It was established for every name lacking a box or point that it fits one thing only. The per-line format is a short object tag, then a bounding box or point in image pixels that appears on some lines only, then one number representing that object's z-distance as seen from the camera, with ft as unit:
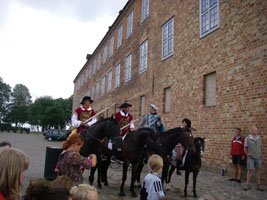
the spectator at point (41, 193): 6.86
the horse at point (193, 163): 21.38
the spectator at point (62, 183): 7.47
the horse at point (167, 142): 20.53
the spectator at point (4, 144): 13.26
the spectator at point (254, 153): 24.32
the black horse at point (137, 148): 20.71
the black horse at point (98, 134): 19.88
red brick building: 27.91
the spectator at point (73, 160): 11.28
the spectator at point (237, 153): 27.30
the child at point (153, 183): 11.58
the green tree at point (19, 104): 245.24
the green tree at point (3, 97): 234.99
